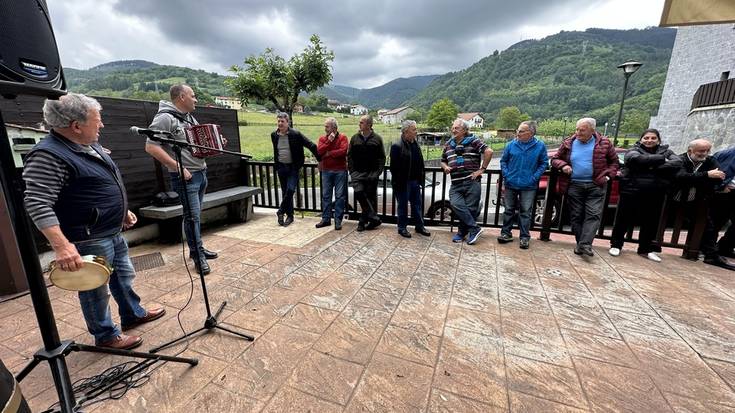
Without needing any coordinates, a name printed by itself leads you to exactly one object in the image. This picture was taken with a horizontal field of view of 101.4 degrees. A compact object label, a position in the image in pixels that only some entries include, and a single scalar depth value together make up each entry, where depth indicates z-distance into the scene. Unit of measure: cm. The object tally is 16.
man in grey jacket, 262
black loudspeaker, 111
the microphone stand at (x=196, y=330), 176
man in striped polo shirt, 380
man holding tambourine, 143
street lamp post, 901
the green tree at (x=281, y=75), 1067
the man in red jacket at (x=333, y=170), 431
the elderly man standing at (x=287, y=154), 434
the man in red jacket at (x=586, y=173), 340
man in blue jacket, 363
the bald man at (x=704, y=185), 332
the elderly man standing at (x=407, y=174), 397
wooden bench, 361
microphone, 165
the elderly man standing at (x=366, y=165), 411
